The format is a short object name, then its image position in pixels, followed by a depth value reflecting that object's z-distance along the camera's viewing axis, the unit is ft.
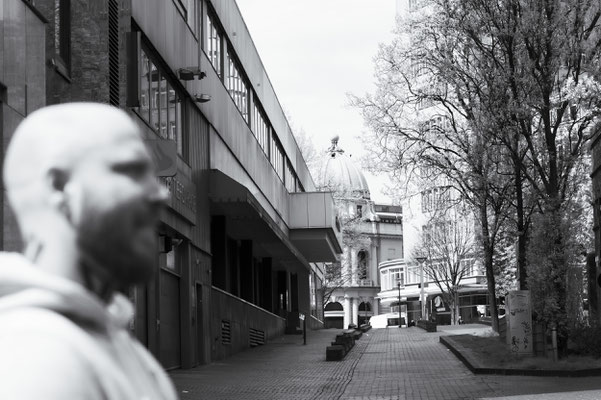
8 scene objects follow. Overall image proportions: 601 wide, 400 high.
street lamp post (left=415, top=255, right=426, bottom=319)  227.81
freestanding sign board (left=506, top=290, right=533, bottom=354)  84.64
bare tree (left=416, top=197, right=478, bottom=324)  238.68
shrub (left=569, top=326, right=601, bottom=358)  78.79
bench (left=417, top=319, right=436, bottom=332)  178.29
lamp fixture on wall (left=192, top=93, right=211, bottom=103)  87.66
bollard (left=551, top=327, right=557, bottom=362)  77.05
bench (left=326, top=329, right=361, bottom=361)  96.17
